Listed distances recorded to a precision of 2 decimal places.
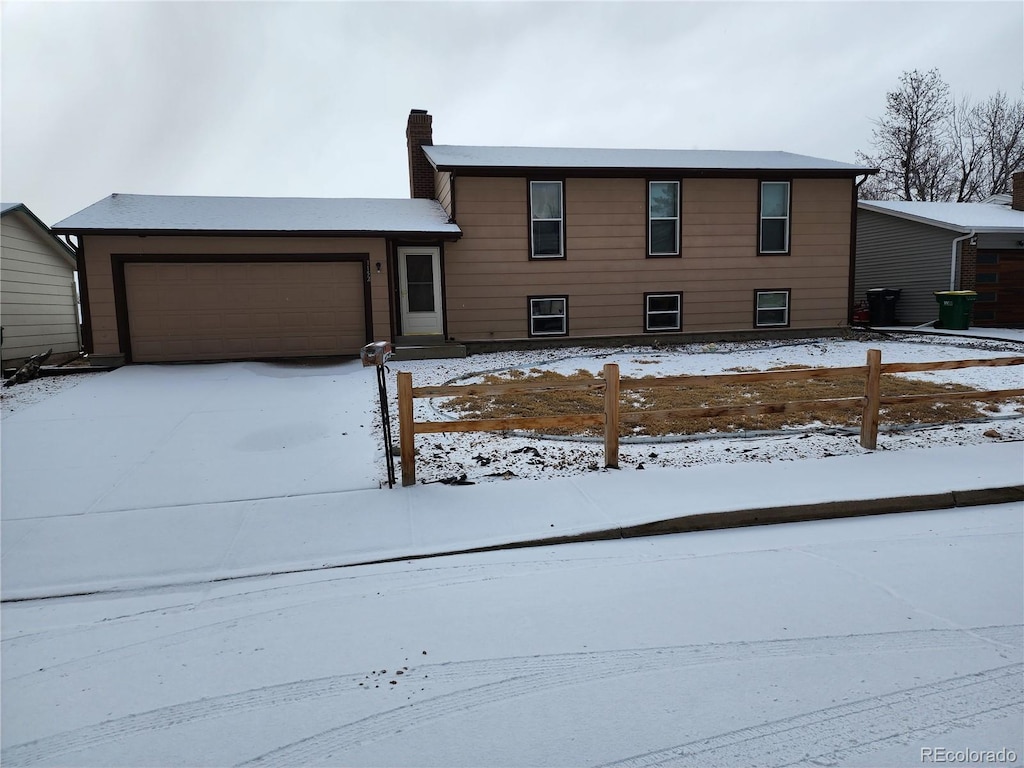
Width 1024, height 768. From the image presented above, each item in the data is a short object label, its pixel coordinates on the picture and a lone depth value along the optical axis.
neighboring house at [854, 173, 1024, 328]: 18.28
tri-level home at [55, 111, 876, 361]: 12.59
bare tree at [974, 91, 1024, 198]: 31.88
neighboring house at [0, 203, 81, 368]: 14.14
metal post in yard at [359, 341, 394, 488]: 5.27
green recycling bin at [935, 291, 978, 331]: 16.98
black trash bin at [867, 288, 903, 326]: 19.44
